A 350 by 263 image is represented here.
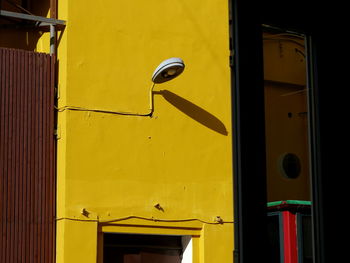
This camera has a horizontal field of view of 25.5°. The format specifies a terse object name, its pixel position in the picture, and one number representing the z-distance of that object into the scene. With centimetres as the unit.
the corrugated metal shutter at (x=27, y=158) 854
